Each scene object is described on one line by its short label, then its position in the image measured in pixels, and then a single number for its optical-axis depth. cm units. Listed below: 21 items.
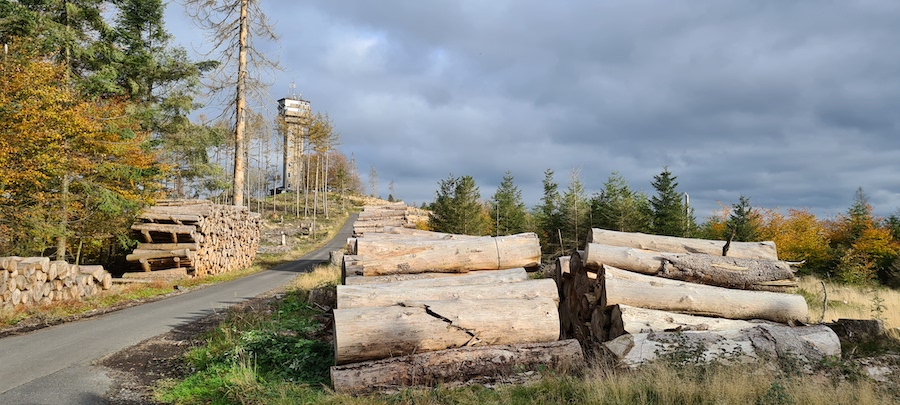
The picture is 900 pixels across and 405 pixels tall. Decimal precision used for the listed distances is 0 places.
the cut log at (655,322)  712
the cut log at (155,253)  1859
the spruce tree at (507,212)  3291
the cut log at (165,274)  1823
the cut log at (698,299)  767
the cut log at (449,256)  909
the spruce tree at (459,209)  2994
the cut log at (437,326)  587
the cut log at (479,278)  816
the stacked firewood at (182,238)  1886
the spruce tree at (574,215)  2836
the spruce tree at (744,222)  2431
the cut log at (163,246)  1912
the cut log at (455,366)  559
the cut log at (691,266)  855
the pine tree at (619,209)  2644
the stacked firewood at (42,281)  1170
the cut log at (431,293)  691
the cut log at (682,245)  962
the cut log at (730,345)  604
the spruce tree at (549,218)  2975
